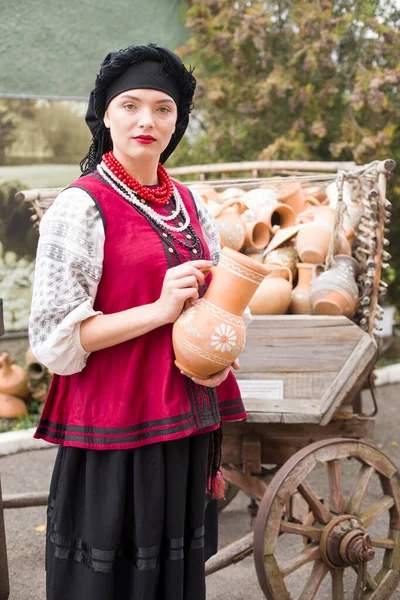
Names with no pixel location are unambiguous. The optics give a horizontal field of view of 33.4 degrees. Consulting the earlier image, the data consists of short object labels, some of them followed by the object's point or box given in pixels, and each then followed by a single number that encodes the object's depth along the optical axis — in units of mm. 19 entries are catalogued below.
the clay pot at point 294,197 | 3618
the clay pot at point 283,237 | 3057
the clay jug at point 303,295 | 2828
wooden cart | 2217
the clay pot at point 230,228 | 2969
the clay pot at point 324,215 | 3124
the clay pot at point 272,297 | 2688
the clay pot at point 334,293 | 2602
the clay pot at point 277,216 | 3287
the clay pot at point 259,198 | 3447
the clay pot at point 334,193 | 3471
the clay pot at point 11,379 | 4672
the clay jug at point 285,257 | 3023
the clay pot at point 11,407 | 4617
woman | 1470
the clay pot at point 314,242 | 2950
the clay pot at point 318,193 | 3875
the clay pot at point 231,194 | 3680
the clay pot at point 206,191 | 3564
